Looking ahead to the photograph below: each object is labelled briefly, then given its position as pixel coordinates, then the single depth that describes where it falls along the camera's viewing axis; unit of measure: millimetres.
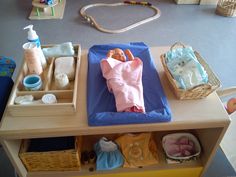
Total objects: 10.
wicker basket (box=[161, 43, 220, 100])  847
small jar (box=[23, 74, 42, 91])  892
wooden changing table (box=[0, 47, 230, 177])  796
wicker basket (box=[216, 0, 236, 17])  2521
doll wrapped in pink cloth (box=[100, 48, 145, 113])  811
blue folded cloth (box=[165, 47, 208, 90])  875
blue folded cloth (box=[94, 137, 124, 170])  1009
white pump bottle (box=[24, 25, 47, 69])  922
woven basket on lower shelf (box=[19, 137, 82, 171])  926
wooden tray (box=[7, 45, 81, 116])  811
